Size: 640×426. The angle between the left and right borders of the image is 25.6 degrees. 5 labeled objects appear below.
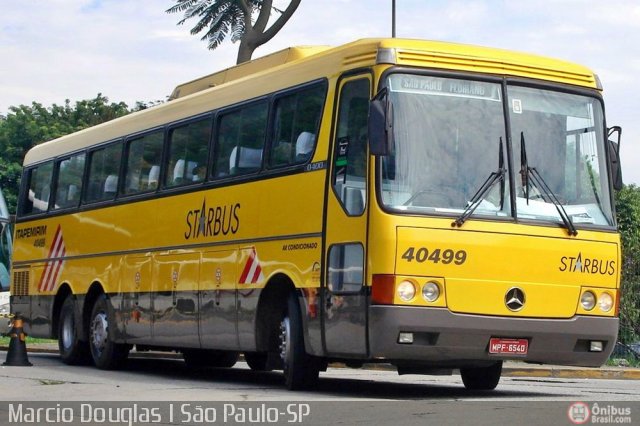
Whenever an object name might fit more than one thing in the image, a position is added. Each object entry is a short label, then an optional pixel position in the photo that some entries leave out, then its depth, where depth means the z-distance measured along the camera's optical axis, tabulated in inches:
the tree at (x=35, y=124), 2522.1
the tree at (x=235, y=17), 1321.4
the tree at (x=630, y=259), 1839.3
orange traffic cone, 791.7
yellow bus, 545.0
